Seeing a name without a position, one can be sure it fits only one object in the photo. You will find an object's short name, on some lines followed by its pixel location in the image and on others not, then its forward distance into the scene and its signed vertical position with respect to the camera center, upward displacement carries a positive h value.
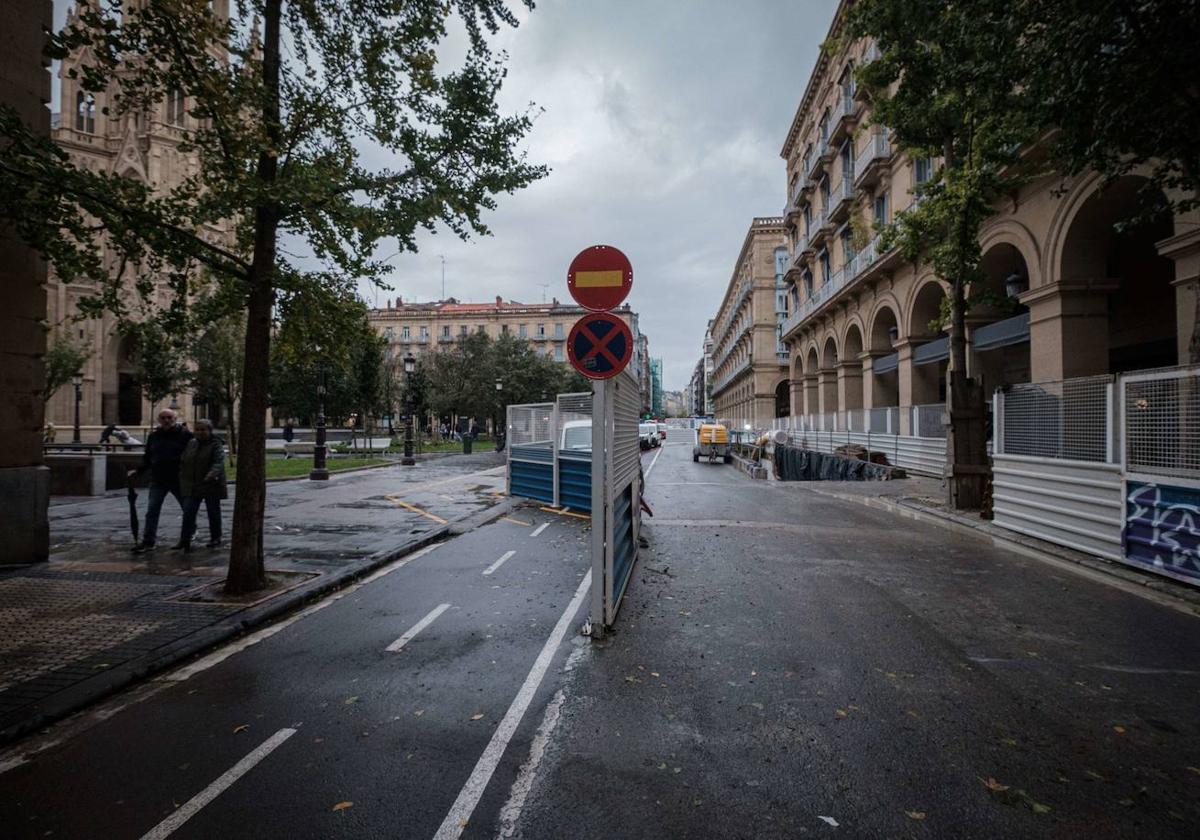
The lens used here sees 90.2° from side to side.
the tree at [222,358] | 23.98 +2.90
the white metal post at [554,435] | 13.23 -0.15
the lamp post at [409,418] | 26.14 +0.45
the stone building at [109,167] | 38.75 +16.36
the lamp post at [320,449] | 19.23 -0.69
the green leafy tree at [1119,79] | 6.19 +3.84
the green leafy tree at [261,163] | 5.44 +2.89
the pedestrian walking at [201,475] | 8.50 -0.67
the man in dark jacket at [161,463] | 8.54 -0.51
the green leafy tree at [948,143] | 10.67 +5.41
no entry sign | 5.29 +1.36
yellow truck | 34.38 -0.78
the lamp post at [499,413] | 41.72 +1.21
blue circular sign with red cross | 5.11 +0.70
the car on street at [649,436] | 47.42 -0.60
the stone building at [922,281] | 13.20 +4.56
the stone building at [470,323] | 90.12 +16.09
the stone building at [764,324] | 54.22 +9.65
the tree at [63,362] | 27.83 +3.11
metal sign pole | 5.11 -0.65
